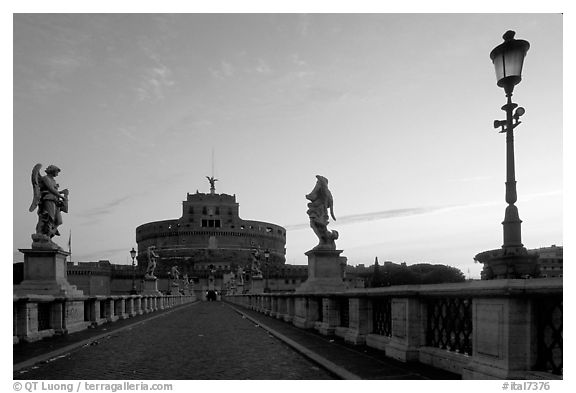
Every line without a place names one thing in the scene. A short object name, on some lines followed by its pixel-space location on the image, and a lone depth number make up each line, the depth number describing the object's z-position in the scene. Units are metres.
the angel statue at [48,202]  16.12
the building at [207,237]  147.75
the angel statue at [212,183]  171.88
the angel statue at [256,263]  56.34
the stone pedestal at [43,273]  15.31
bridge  6.00
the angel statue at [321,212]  18.77
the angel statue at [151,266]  46.47
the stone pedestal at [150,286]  45.47
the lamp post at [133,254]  35.84
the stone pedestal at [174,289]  71.04
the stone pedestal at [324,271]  17.96
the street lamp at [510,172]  7.38
